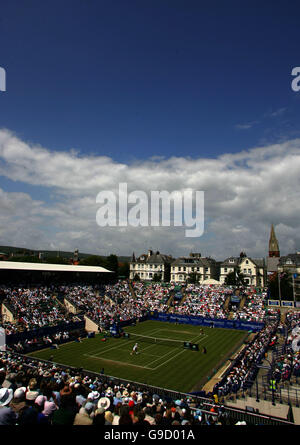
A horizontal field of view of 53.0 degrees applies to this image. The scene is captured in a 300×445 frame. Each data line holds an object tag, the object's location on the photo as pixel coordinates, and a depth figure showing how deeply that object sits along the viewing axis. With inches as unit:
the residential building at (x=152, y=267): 4566.9
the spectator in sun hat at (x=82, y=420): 266.1
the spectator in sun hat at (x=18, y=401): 309.9
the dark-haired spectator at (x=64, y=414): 271.4
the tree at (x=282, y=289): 2682.1
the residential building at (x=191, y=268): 4343.0
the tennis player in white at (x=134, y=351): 1379.2
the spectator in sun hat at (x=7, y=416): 257.3
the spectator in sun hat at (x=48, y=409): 336.5
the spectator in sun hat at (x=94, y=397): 453.6
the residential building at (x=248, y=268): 3969.0
